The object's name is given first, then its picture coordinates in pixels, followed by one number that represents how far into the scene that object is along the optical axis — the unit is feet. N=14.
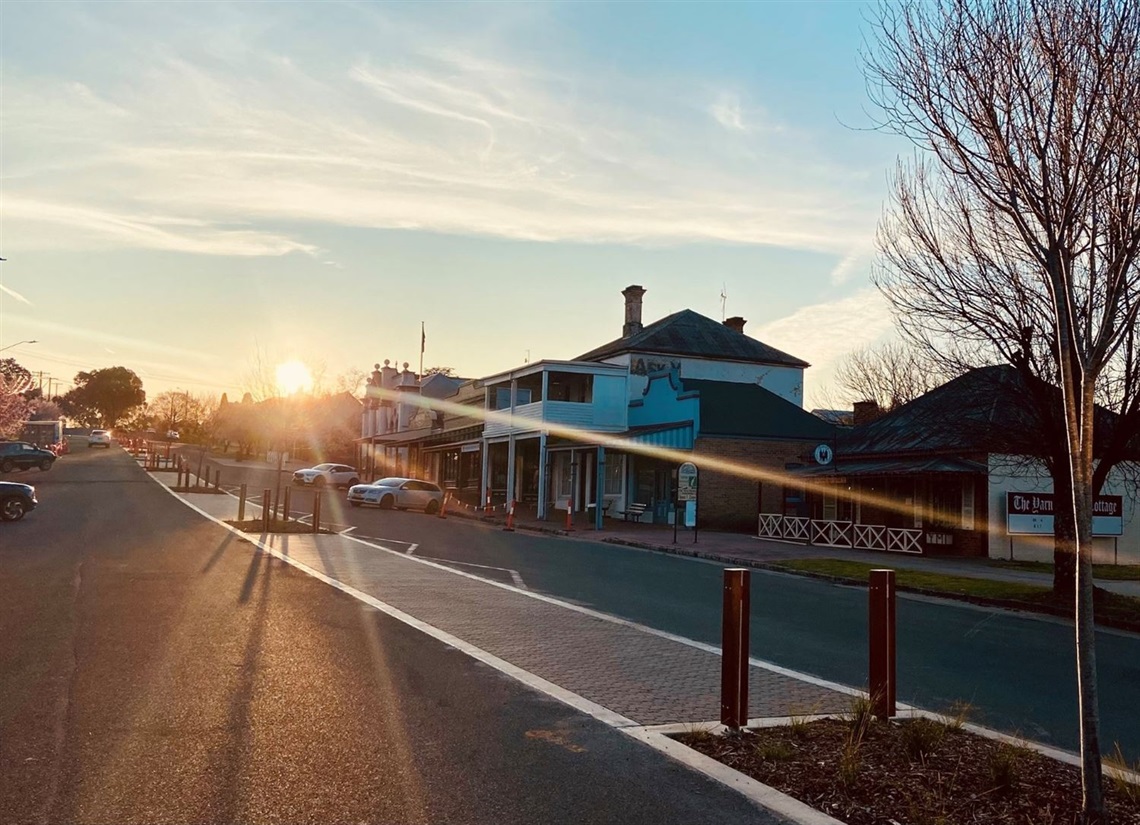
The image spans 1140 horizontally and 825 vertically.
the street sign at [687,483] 86.69
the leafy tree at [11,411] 212.02
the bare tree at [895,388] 174.50
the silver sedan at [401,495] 126.82
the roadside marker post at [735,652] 21.35
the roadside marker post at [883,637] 22.50
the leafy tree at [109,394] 443.73
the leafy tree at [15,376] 265.99
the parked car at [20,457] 161.17
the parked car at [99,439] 306.14
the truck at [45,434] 233.55
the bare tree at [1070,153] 16.37
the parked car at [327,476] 175.42
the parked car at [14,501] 80.59
